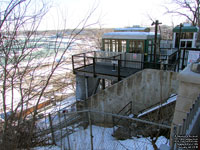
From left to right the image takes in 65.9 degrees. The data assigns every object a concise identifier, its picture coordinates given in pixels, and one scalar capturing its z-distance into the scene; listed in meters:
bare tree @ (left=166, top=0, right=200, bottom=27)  22.09
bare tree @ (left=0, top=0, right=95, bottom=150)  3.43
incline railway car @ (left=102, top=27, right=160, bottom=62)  10.53
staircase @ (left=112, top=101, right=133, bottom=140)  6.58
